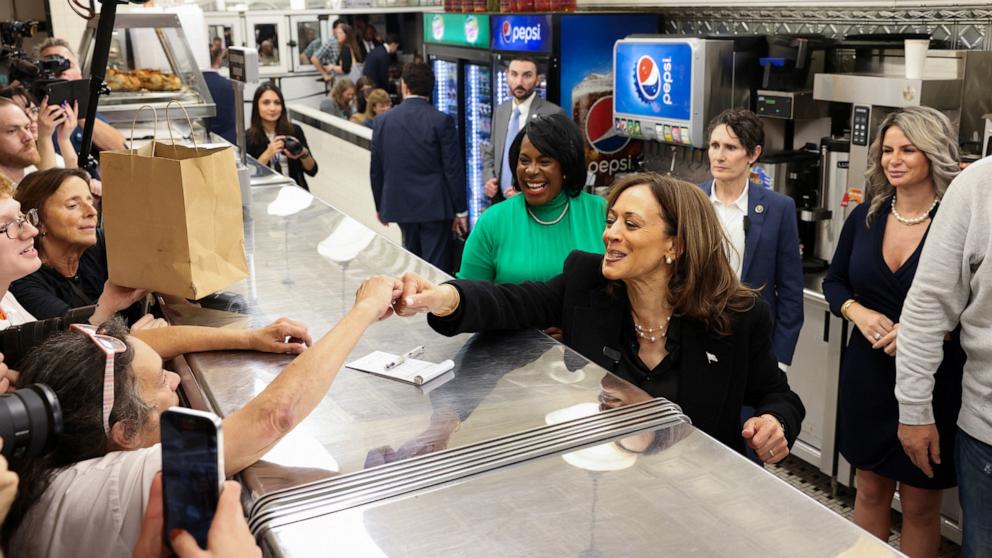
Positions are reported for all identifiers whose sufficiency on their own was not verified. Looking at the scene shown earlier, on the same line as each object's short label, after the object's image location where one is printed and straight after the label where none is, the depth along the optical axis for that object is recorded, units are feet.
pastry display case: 16.25
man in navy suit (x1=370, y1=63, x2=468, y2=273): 20.22
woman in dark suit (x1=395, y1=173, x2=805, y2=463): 7.11
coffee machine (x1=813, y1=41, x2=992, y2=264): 11.58
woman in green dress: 9.85
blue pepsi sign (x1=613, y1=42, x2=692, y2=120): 15.56
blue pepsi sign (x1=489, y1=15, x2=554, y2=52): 19.13
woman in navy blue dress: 9.64
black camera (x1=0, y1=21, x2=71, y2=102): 11.66
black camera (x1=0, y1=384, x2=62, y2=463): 4.07
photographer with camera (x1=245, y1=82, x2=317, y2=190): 20.54
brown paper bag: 6.83
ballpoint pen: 6.24
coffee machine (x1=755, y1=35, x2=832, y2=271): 13.25
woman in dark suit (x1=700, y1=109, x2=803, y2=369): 11.19
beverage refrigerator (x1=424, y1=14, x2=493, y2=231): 22.34
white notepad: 6.02
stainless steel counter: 4.23
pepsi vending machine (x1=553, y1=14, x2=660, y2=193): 18.97
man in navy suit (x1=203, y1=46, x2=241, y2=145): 21.49
